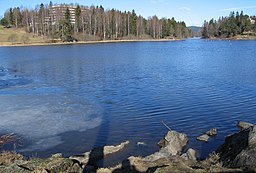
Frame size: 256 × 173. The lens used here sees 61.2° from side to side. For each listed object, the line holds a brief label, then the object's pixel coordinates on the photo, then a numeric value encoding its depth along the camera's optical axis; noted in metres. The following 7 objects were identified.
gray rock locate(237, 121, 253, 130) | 13.33
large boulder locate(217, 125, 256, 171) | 7.51
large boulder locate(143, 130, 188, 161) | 10.07
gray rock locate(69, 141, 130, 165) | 10.16
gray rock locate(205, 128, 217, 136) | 12.75
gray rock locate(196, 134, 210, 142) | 12.16
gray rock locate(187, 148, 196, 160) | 10.13
